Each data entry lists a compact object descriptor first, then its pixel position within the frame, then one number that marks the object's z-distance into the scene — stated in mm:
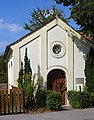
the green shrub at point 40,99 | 11880
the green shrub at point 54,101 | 11357
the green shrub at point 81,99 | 11944
